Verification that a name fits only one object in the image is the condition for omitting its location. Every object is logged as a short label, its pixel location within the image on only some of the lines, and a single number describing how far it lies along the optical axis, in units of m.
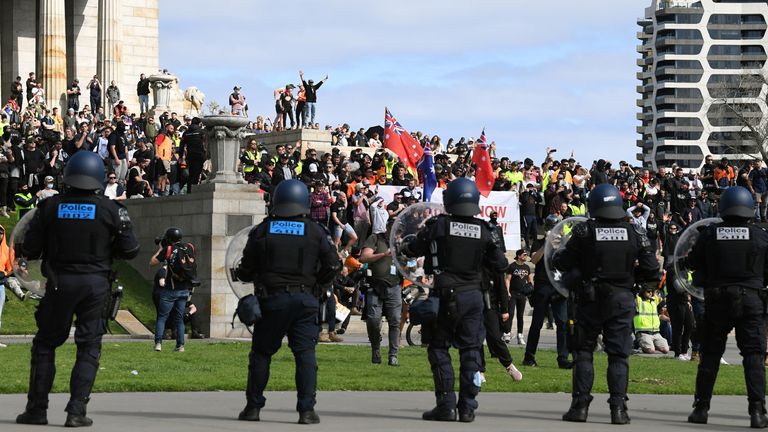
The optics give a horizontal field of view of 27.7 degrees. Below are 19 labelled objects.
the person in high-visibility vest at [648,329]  21.64
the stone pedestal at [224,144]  24.84
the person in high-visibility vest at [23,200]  27.19
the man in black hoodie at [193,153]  28.41
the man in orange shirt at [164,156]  30.41
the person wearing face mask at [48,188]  24.94
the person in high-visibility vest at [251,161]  29.23
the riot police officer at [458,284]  11.80
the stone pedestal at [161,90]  46.66
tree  98.25
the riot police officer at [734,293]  12.17
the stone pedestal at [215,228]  23.91
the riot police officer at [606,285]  11.94
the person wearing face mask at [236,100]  38.72
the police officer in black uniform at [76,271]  10.90
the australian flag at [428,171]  31.31
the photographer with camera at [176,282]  19.42
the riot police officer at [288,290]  11.38
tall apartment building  175.50
